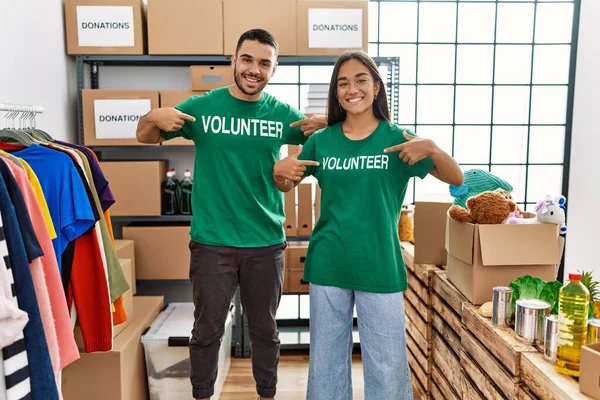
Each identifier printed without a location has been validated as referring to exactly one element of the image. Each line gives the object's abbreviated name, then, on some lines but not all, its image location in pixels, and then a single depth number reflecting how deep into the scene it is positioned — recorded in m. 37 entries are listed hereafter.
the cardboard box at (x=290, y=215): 2.87
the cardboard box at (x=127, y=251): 2.69
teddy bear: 1.68
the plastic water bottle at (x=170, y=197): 2.96
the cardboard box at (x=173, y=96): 2.84
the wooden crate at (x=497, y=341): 1.39
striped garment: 1.18
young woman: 1.57
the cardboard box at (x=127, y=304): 2.25
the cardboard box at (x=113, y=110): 2.83
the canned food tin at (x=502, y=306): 1.54
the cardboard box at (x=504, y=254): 1.65
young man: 1.86
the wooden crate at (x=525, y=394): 1.32
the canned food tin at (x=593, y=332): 1.22
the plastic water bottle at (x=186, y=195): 2.97
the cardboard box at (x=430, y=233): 2.18
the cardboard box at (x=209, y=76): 2.81
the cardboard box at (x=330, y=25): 2.83
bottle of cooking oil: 1.23
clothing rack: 1.59
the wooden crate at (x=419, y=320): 2.20
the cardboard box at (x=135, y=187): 2.85
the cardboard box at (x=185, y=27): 2.79
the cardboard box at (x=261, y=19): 2.80
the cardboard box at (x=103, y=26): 2.79
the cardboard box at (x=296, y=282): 2.98
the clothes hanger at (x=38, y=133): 1.84
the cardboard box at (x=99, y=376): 2.07
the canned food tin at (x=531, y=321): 1.42
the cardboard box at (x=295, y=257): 2.96
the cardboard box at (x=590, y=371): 1.09
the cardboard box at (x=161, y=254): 2.89
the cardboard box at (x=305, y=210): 2.88
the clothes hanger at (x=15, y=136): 1.69
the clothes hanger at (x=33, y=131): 1.81
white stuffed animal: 1.64
